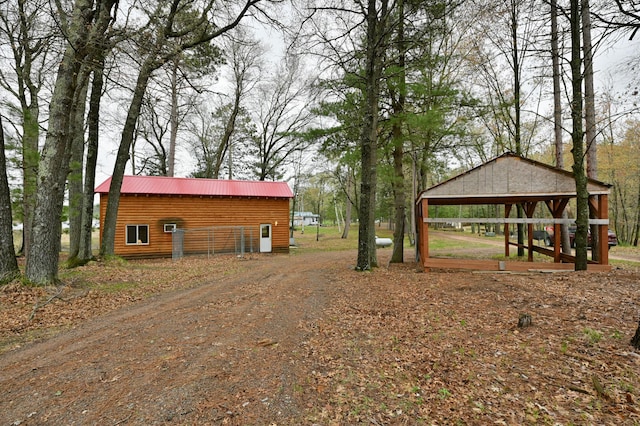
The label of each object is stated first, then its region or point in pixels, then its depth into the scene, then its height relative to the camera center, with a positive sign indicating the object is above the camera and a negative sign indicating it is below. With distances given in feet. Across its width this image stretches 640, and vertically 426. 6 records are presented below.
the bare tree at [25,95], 34.41 +19.94
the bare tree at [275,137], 80.28 +23.55
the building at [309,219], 228.22 +0.19
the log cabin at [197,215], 54.34 +0.97
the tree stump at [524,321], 13.85 -4.86
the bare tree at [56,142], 22.16 +6.20
